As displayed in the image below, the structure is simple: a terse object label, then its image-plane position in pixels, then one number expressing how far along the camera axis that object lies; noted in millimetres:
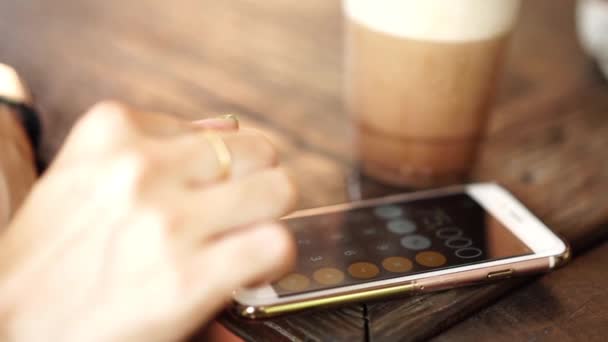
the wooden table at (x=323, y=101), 531
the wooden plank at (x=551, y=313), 525
